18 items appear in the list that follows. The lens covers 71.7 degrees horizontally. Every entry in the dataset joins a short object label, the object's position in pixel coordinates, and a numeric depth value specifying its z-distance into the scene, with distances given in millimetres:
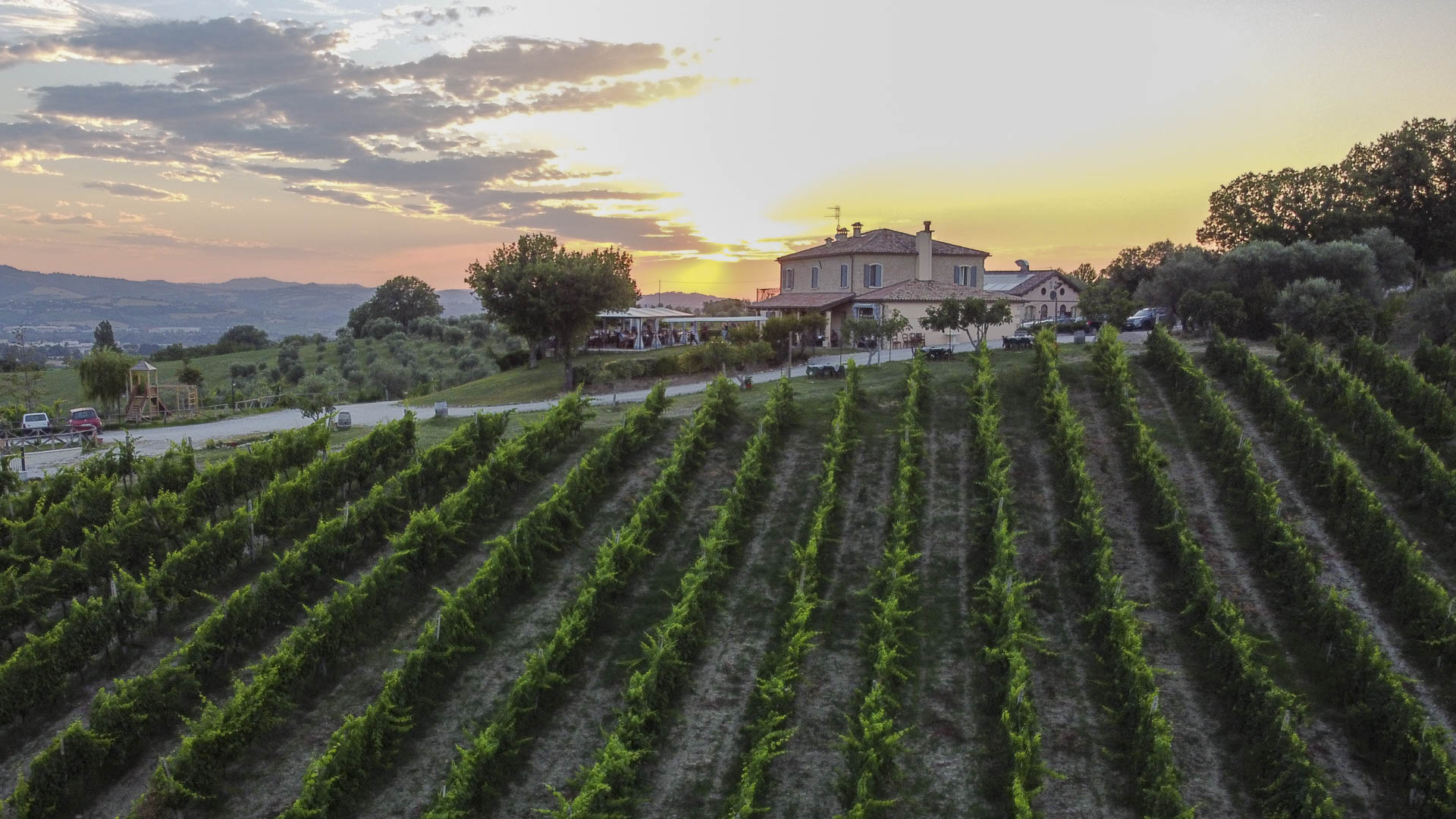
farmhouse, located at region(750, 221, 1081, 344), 52250
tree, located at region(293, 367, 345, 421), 32656
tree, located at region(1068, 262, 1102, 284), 99344
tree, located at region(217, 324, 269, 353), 98412
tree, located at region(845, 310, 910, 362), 42281
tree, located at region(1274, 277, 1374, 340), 35594
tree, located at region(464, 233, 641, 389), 43469
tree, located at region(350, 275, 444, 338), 106188
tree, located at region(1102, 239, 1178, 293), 67812
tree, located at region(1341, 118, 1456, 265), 60156
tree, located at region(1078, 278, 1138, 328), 42906
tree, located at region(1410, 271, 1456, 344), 38000
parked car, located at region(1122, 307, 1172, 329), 54562
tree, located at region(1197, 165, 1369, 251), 57375
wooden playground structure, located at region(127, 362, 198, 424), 39219
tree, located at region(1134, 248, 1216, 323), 48656
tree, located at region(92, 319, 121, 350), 101488
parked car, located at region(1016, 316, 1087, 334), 52844
